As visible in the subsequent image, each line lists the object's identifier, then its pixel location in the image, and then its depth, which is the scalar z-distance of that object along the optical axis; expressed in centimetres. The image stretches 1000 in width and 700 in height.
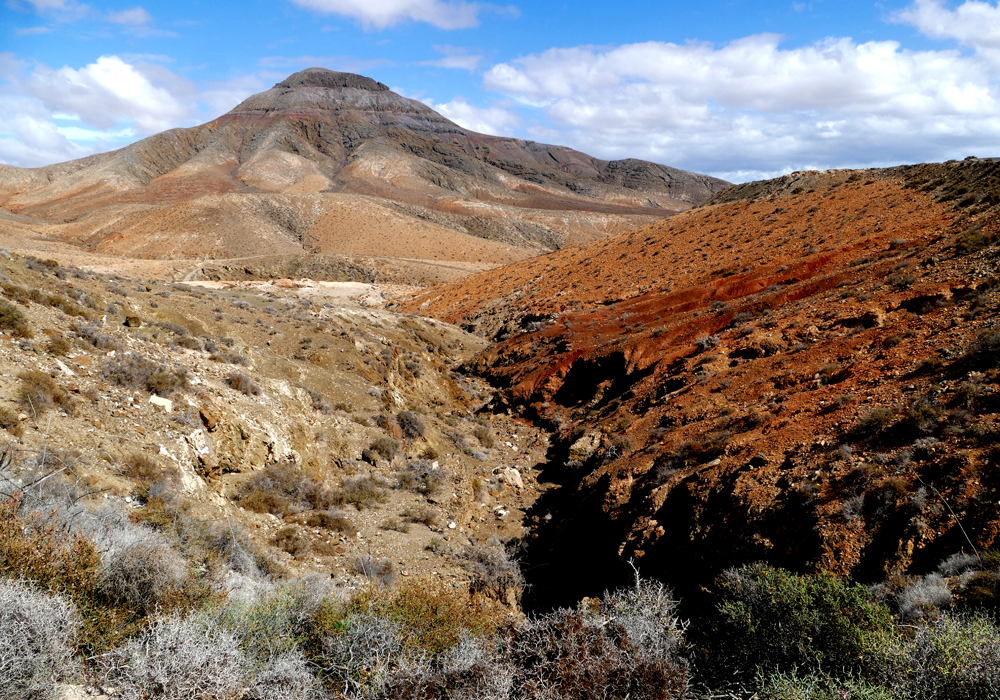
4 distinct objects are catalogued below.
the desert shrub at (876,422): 769
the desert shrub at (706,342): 1501
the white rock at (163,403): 912
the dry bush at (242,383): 1119
